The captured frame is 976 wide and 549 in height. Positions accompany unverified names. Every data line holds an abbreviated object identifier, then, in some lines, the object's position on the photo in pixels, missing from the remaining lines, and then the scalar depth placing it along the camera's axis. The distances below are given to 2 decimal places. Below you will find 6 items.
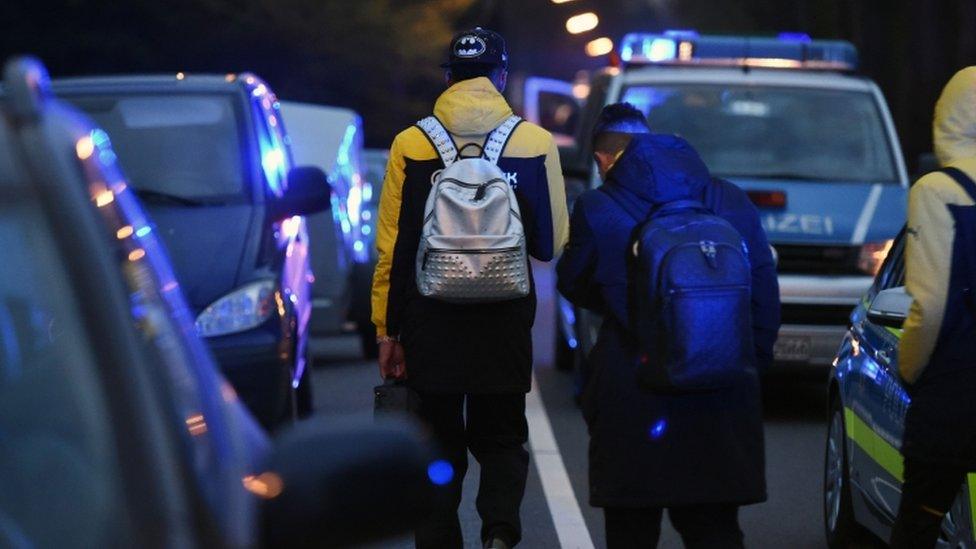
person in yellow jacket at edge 8.99
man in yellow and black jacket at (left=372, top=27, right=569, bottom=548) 10.48
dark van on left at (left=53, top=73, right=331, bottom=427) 14.80
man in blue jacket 9.03
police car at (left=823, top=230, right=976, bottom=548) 10.42
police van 19.67
